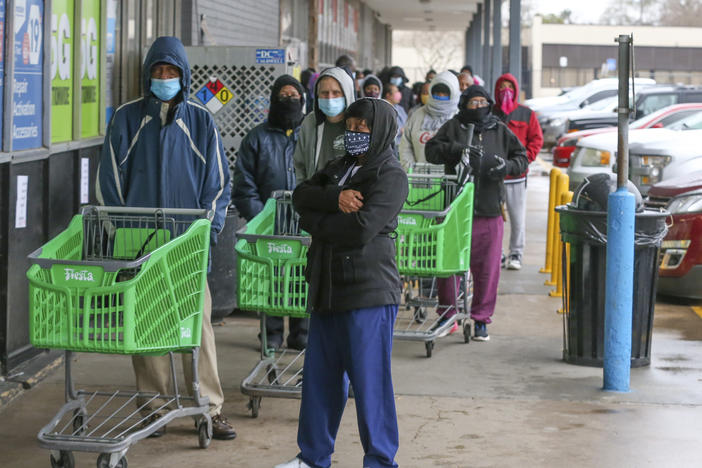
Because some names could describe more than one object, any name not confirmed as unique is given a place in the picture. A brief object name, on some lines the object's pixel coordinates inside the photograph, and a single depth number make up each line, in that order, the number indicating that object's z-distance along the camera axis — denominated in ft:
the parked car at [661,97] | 76.59
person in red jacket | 38.50
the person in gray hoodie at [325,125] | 22.33
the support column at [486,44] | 110.52
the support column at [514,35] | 67.21
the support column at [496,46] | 86.17
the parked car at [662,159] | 46.83
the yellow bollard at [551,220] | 38.40
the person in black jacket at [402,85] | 61.82
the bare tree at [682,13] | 338.54
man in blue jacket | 19.38
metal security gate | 31.48
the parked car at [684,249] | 33.99
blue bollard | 23.24
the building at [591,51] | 253.85
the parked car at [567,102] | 106.73
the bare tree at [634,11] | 343.67
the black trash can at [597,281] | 25.18
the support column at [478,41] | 133.90
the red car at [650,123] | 63.57
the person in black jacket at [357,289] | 16.75
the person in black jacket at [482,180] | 28.58
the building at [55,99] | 22.45
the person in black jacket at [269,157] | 26.20
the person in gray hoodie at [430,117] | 34.76
